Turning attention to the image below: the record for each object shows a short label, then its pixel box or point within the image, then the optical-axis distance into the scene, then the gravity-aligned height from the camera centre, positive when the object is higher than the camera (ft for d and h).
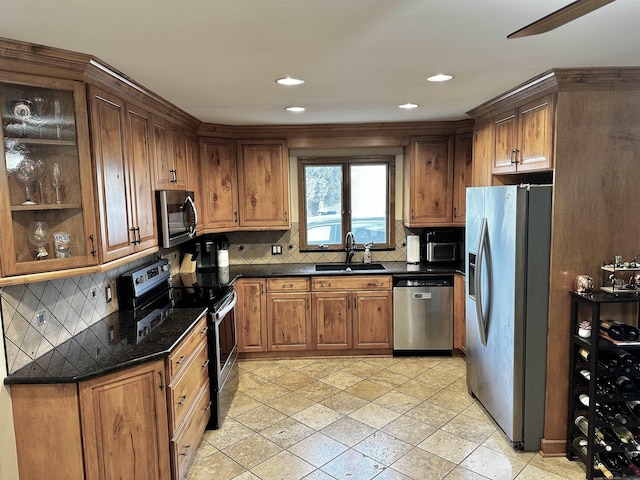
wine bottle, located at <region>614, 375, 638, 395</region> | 8.10 -3.60
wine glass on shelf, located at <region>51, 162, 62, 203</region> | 7.04 +0.45
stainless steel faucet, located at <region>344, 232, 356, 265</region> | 15.76 -1.74
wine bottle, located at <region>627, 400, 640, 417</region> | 8.16 -4.02
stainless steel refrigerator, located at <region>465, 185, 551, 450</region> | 8.72 -2.27
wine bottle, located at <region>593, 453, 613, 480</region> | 8.02 -5.11
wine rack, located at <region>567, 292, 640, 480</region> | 8.00 -3.37
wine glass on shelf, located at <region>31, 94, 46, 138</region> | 6.71 +1.50
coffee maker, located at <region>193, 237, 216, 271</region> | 15.14 -1.80
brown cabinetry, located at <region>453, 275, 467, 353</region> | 13.92 -3.79
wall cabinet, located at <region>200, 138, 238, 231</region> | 14.23 +0.58
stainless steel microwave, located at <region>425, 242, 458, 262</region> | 15.40 -1.96
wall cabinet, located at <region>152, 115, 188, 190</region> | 10.40 +1.22
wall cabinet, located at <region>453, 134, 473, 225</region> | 14.62 +0.74
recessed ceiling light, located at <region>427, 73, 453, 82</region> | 8.45 +2.32
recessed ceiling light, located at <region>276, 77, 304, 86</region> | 8.49 +2.33
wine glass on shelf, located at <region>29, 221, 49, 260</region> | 6.81 -0.48
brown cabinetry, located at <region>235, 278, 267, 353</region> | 14.17 -3.71
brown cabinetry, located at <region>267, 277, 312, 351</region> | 14.25 -3.73
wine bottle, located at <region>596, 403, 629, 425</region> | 8.15 -4.21
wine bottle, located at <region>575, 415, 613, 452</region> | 8.15 -4.61
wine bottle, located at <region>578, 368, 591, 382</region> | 8.36 -3.53
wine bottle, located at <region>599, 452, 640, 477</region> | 8.05 -5.08
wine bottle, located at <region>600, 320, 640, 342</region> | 7.95 -2.58
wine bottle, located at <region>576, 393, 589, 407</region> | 8.45 -4.04
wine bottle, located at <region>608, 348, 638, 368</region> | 8.09 -3.11
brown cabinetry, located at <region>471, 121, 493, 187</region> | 11.82 +1.13
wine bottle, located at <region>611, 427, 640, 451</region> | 8.14 -4.62
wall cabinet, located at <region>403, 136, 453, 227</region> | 14.83 +0.54
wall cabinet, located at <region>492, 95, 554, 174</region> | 8.86 +1.24
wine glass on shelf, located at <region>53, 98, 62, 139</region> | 6.92 +1.45
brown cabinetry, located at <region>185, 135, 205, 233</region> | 12.94 +0.88
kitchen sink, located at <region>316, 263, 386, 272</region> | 14.96 -2.39
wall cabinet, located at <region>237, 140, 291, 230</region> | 14.88 +0.55
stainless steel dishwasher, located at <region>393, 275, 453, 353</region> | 14.06 -3.78
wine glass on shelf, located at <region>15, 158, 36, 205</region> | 6.59 +0.48
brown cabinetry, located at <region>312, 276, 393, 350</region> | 14.24 -3.72
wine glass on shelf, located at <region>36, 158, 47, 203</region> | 6.84 +0.52
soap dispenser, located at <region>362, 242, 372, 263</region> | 15.89 -2.02
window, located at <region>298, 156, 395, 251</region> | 15.97 -0.10
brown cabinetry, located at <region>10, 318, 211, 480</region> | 6.49 -3.45
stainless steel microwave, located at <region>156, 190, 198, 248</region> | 10.25 -0.36
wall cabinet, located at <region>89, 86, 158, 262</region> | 7.49 +0.55
